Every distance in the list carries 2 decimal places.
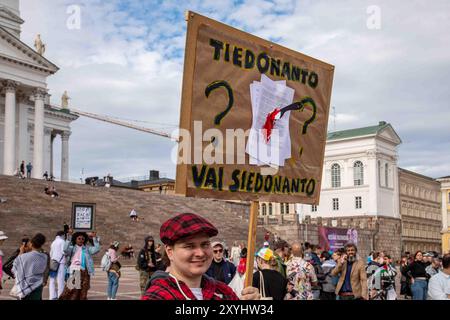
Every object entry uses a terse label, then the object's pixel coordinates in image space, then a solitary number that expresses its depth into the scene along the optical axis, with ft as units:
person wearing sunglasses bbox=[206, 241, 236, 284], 28.38
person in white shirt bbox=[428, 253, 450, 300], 22.85
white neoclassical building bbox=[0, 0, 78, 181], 157.38
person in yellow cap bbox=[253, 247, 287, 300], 19.80
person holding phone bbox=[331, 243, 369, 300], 31.37
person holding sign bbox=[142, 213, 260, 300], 9.08
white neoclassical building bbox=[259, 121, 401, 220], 232.12
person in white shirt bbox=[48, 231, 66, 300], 36.91
